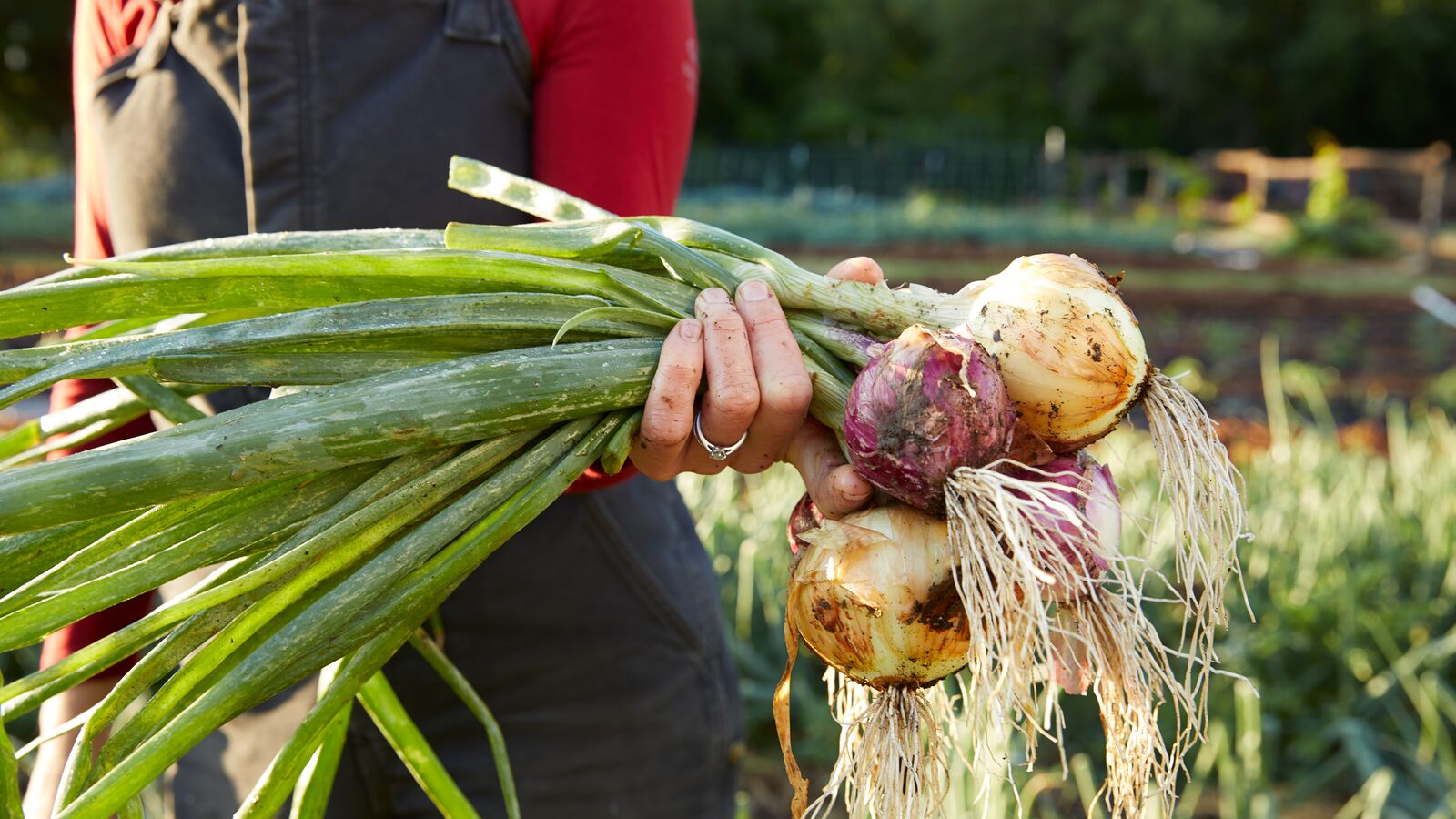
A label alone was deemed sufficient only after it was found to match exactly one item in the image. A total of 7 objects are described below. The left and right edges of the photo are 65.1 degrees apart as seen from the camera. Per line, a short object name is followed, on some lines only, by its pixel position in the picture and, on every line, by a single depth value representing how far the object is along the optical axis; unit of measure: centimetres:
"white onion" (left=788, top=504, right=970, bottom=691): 96
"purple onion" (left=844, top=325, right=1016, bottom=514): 91
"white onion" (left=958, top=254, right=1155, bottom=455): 94
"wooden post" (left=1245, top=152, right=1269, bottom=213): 1779
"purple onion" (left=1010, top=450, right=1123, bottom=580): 96
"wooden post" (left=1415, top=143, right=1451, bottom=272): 1389
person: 120
